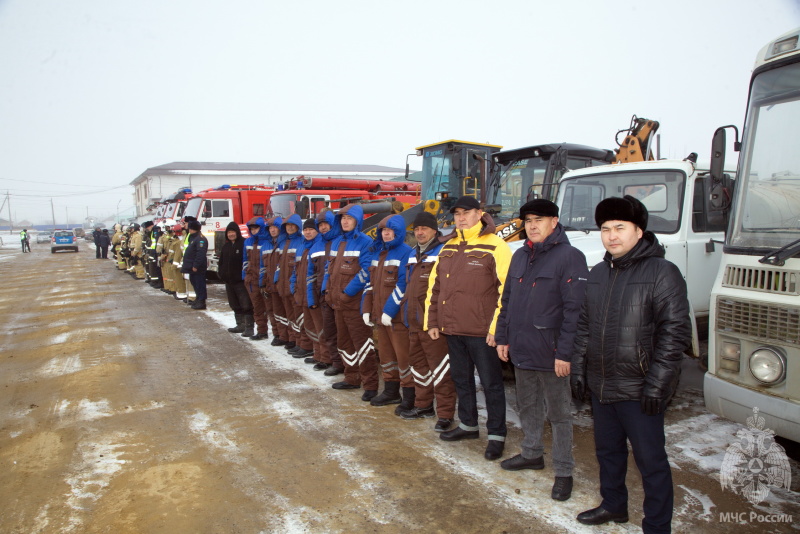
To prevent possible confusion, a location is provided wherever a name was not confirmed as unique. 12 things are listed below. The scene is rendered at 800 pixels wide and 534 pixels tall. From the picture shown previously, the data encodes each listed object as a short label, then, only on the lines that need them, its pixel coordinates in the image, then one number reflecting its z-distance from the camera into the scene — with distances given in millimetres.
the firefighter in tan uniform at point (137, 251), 19656
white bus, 3172
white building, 48844
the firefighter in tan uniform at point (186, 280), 13081
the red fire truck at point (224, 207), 16203
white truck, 5250
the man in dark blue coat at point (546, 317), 3594
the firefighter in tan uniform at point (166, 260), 14725
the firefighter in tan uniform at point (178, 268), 13648
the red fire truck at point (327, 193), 14969
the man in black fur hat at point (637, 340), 2867
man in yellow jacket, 4281
